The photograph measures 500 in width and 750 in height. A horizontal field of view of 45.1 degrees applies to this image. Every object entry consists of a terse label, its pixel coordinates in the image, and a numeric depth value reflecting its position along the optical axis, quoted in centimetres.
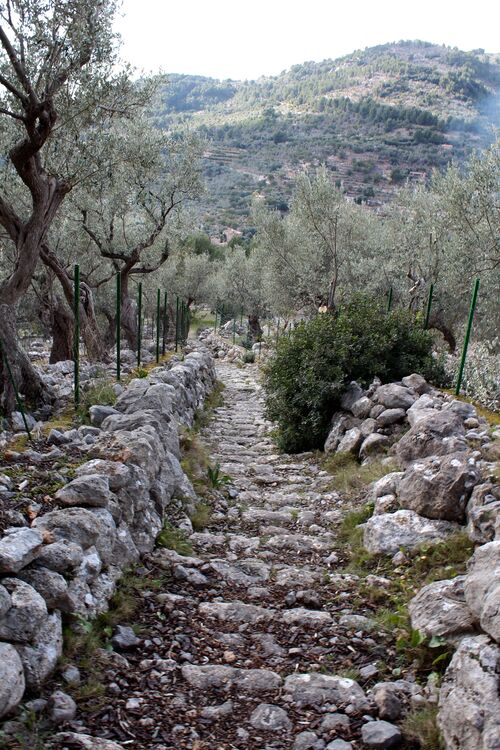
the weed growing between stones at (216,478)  823
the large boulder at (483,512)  488
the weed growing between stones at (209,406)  1336
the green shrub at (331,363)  1090
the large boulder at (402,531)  550
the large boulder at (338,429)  1016
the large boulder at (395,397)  933
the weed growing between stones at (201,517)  664
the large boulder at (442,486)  566
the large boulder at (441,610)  371
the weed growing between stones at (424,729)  301
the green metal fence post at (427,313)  1277
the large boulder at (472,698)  277
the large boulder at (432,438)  679
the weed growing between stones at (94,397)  870
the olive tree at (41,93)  833
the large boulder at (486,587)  324
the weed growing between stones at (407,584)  377
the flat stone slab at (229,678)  360
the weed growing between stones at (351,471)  773
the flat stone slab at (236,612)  449
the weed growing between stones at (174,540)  565
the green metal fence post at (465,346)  973
